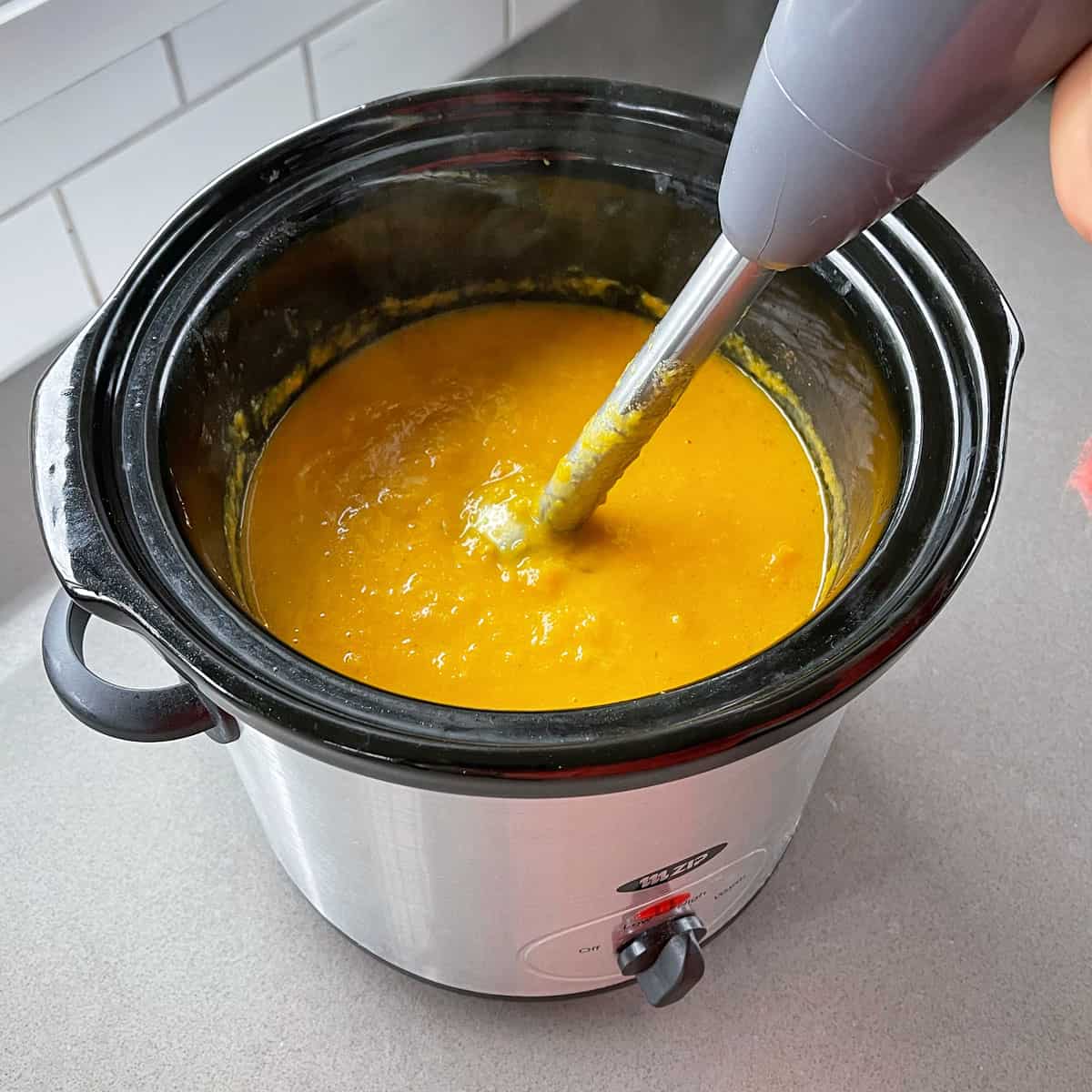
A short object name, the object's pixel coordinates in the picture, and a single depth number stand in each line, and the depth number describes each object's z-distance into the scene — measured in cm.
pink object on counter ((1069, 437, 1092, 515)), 57
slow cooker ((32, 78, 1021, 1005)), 27
